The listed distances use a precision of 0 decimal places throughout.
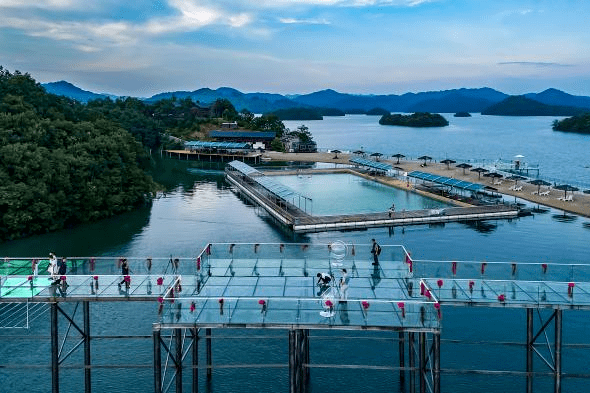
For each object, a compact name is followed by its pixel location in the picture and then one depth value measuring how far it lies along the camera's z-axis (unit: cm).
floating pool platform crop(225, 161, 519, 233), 6762
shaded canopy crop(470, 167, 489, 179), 9920
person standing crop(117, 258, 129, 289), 2812
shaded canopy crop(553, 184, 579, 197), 8250
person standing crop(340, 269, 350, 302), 2286
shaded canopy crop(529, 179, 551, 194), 9081
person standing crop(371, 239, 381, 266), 2786
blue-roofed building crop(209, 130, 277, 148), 16225
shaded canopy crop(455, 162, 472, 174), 10418
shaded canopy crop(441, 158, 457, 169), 11681
